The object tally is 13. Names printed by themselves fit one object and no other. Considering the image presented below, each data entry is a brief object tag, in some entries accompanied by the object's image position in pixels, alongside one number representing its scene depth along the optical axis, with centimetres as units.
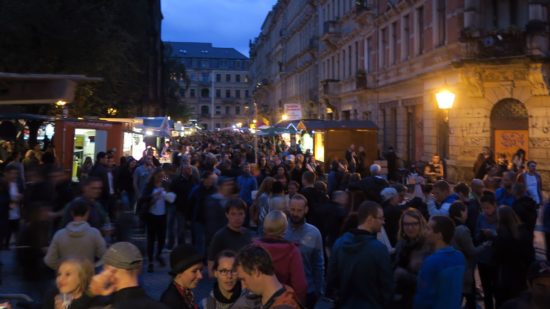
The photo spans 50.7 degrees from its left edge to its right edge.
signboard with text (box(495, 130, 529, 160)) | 1950
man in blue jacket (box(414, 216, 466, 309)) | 456
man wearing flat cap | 350
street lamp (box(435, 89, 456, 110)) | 1680
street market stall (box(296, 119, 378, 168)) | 2275
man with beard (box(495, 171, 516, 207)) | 876
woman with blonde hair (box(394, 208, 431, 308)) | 501
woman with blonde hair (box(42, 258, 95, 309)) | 393
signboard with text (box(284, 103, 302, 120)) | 2917
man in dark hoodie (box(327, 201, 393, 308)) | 453
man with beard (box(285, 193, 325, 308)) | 546
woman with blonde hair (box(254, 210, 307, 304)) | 450
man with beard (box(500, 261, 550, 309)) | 373
